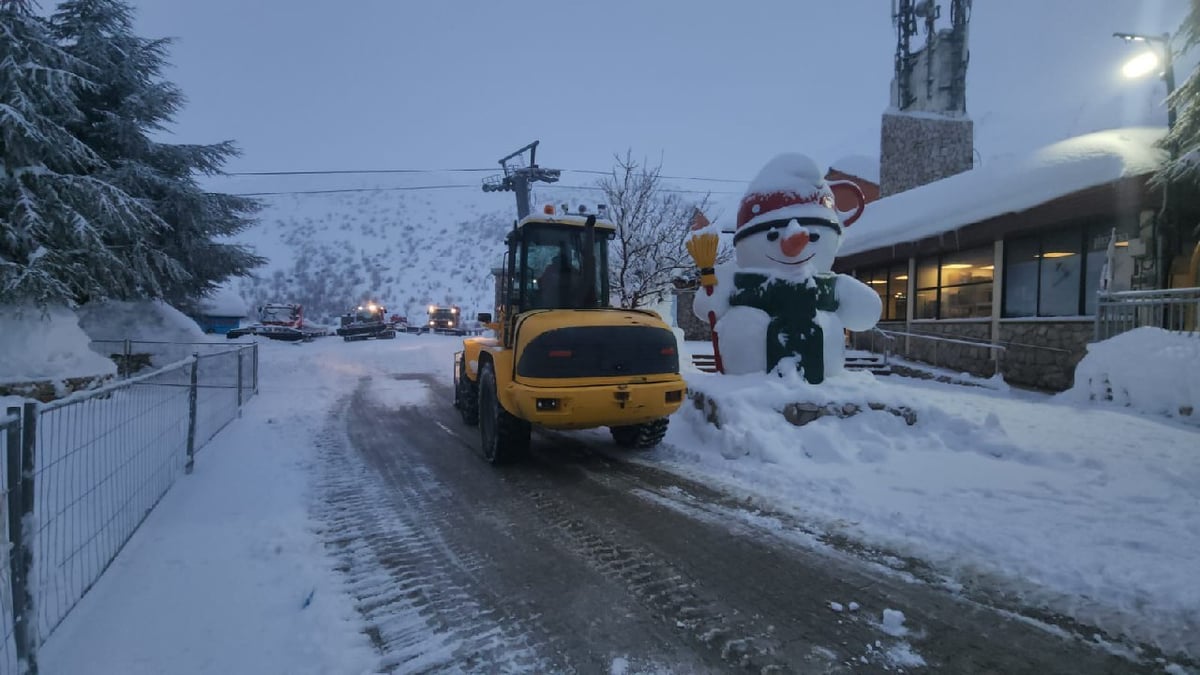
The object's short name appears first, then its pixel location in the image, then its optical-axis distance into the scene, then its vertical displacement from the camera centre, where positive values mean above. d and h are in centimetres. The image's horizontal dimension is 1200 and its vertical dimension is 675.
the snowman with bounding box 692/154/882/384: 716 +56
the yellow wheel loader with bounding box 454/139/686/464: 516 -26
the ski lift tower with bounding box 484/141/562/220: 2959 +796
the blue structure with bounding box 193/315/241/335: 2708 -20
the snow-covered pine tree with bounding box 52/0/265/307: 1335 +449
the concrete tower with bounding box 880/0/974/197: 2081 +852
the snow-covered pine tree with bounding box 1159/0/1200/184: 888 +355
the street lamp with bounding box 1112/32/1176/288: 1010 +499
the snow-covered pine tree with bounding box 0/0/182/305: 941 +232
